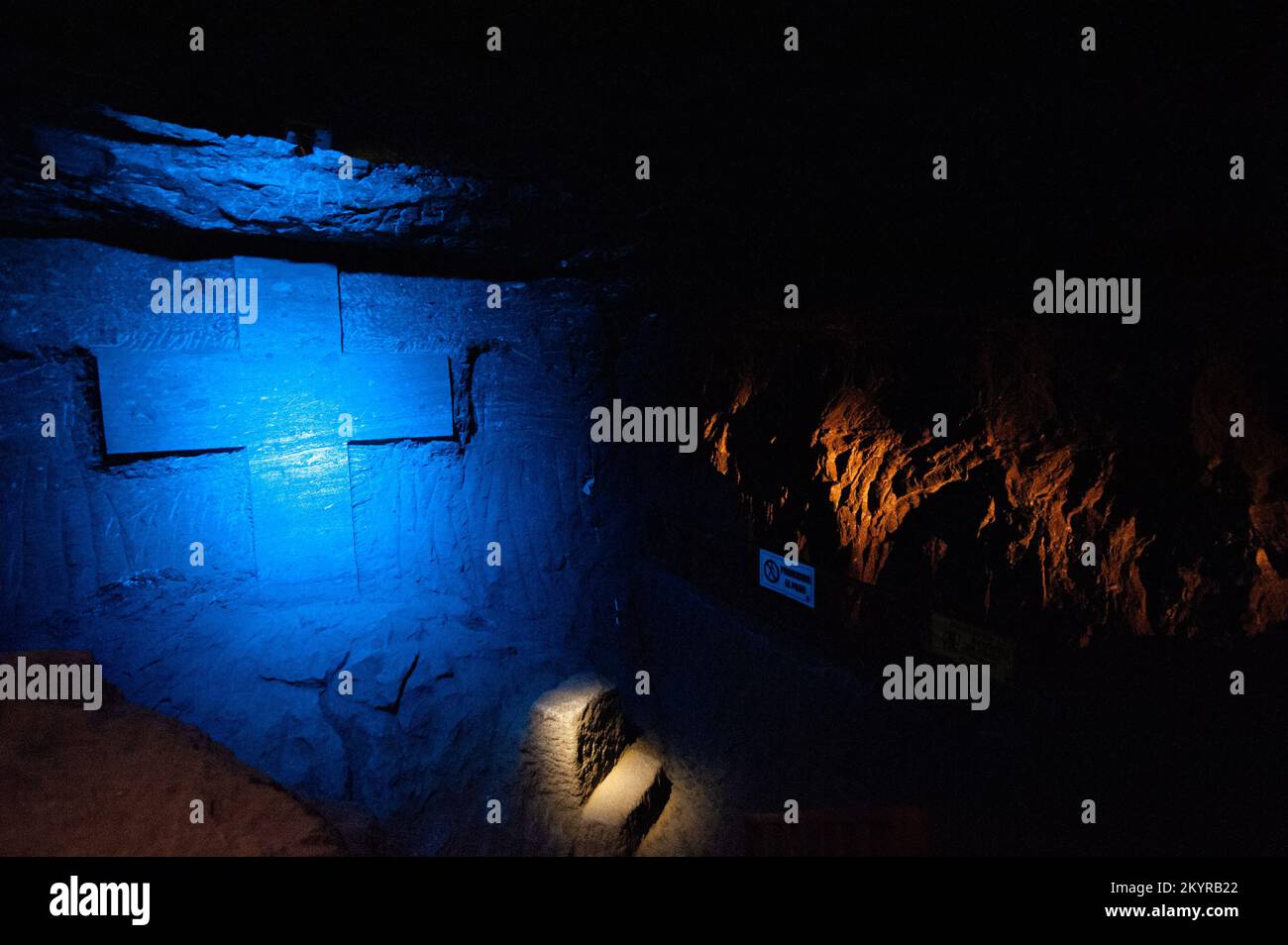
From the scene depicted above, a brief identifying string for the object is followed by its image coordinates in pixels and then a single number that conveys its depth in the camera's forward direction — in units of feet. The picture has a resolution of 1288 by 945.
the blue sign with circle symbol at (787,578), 11.78
